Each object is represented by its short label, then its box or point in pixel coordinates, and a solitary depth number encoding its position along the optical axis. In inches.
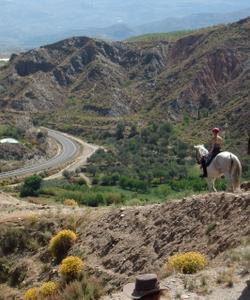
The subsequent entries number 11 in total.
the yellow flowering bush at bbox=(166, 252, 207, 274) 558.3
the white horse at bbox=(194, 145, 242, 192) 720.3
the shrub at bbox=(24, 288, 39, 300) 666.2
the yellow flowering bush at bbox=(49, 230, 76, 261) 808.9
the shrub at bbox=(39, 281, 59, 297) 657.0
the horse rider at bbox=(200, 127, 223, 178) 749.3
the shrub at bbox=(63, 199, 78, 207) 1107.9
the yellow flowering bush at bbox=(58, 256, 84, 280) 703.7
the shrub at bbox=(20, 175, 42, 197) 2647.6
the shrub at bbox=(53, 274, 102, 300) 561.0
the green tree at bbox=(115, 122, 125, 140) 4793.3
